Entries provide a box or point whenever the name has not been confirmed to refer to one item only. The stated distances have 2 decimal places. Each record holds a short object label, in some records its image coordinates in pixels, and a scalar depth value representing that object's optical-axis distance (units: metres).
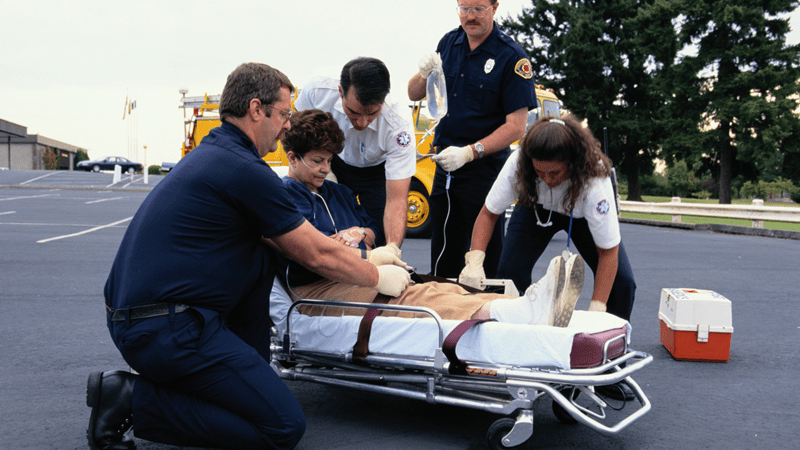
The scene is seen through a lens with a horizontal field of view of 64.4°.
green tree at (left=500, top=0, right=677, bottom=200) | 33.44
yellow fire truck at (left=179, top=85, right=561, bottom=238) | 9.81
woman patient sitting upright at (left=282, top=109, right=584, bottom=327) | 2.56
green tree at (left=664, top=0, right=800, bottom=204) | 29.38
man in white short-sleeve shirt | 3.73
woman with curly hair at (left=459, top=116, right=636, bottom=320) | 3.12
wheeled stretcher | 2.36
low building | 63.75
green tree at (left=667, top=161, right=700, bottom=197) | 54.15
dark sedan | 47.56
